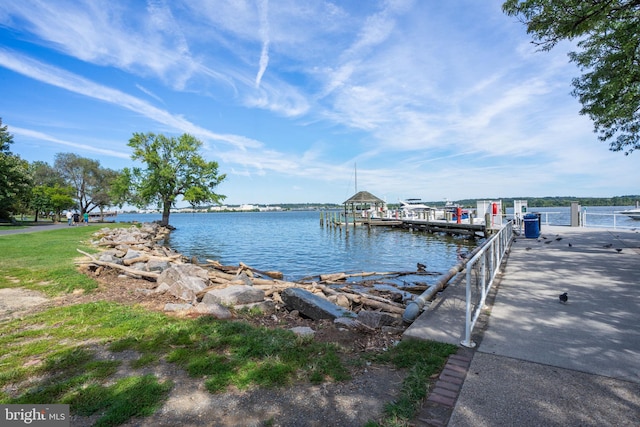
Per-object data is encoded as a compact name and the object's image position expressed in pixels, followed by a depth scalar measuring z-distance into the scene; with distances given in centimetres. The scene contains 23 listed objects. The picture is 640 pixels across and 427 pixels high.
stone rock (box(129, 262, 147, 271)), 1020
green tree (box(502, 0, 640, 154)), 698
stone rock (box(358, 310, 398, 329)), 537
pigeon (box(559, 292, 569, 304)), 538
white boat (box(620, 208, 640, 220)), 1762
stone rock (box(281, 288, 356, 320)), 611
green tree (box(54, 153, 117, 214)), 4938
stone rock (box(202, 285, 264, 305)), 667
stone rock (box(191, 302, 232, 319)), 551
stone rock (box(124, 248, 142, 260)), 1147
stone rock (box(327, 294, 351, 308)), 827
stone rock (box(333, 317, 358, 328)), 521
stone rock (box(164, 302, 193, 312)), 592
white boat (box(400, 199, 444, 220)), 3669
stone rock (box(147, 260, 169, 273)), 1008
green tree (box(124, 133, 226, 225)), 3891
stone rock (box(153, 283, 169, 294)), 747
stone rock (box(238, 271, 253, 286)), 970
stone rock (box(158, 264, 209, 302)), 736
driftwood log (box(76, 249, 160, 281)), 917
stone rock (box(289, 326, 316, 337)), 454
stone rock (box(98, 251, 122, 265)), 1056
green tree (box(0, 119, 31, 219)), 2841
